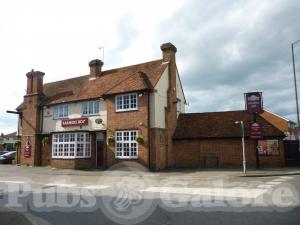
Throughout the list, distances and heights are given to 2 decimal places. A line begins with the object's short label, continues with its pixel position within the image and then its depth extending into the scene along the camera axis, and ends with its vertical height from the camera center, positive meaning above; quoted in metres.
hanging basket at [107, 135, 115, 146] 24.58 +0.83
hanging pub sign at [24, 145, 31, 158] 30.33 +0.09
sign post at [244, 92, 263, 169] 22.06 +2.91
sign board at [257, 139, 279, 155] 23.23 +0.11
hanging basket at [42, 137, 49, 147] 29.00 +0.98
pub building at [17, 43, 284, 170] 23.78 +1.92
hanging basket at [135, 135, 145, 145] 23.14 +0.82
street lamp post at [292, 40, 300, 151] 22.68 +4.08
